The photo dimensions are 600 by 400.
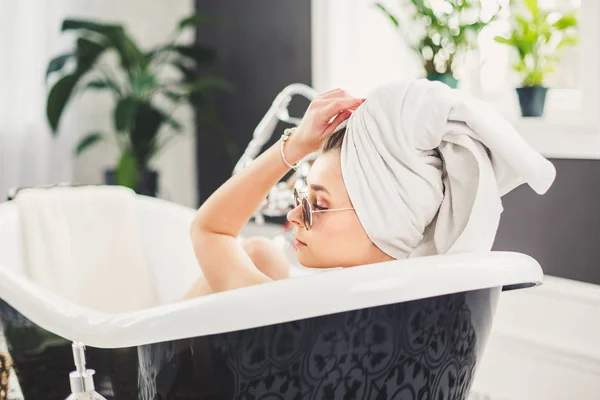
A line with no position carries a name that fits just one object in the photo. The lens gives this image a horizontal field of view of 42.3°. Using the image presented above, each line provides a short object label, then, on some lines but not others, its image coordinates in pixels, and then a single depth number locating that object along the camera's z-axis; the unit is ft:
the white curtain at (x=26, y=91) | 11.74
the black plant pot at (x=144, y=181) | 12.03
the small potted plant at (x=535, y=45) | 8.11
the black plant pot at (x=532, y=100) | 8.15
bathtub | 3.63
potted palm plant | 11.43
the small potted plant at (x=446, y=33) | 8.57
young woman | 4.45
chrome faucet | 7.52
